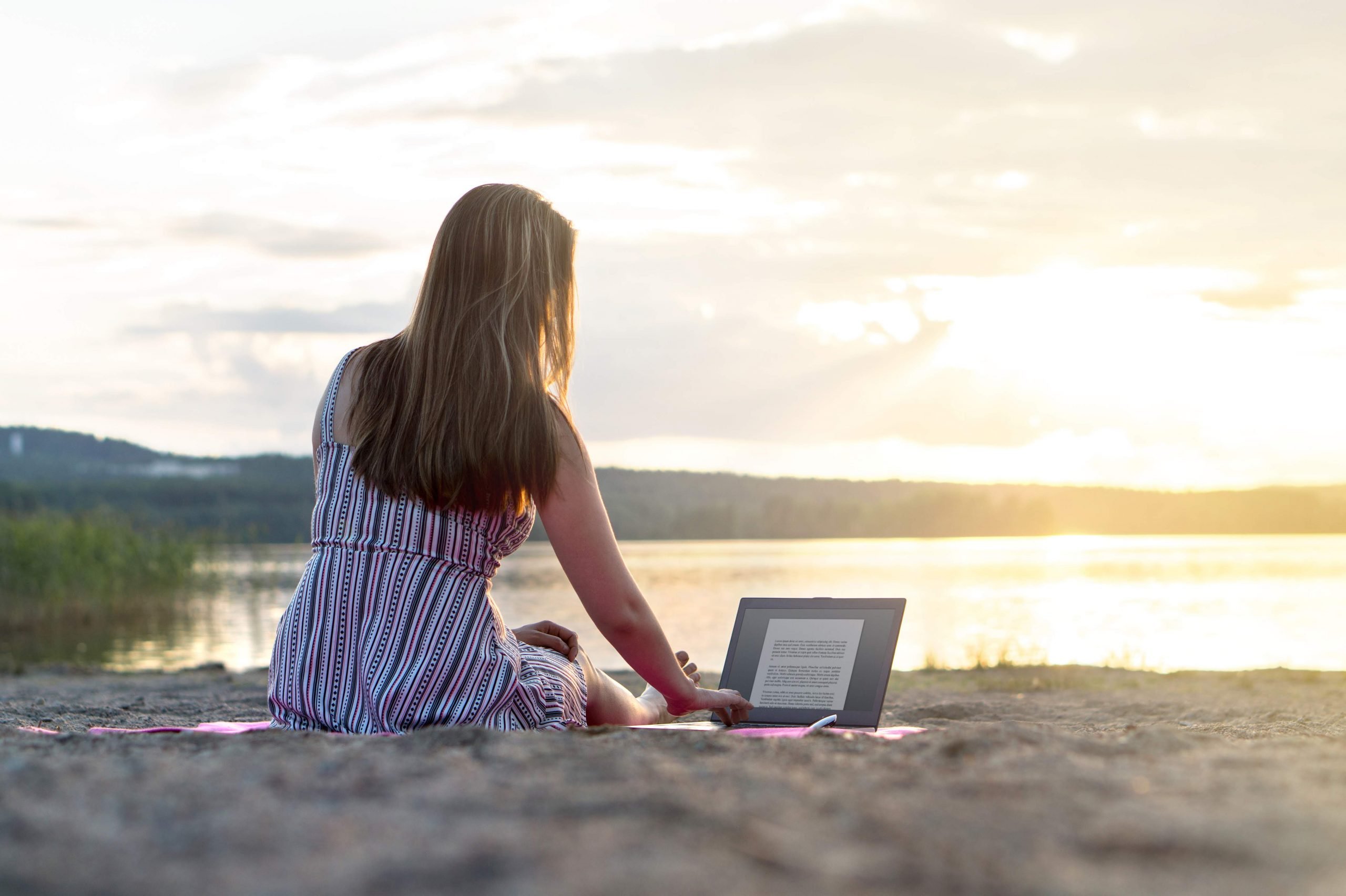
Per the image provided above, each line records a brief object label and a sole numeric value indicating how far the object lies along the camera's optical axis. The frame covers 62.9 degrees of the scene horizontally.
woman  2.76
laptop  3.32
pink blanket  2.75
